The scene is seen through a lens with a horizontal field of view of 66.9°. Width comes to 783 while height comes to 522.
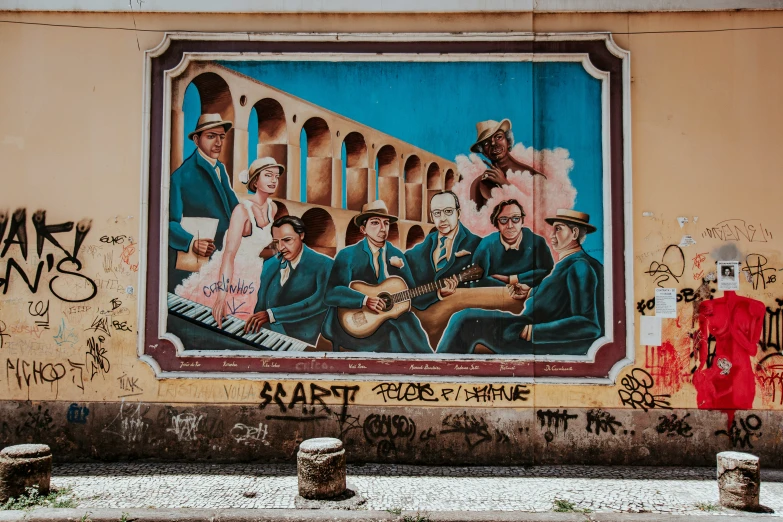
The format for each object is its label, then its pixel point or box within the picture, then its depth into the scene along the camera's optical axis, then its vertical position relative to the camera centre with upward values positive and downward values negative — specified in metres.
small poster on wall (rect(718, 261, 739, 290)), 7.36 +0.06
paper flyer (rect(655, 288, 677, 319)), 7.36 -0.30
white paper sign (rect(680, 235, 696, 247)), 7.38 +0.49
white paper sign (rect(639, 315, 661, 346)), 7.36 -0.66
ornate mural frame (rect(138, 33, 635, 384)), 7.39 +0.74
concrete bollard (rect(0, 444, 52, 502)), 5.96 -1.97
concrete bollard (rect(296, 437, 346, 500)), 6.06 -1.99
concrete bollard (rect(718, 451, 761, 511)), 5.86 -2.00
